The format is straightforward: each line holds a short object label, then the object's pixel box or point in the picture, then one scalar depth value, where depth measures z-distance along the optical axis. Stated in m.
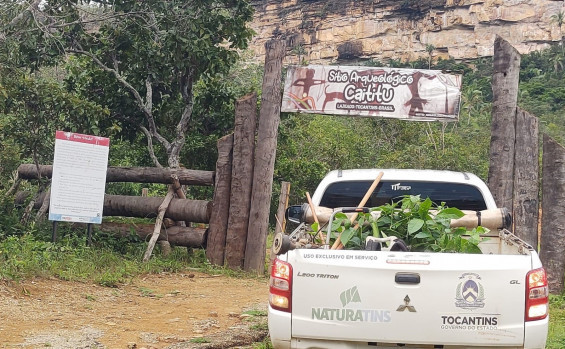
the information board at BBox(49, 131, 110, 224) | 9.66
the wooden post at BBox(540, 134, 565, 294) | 9.99
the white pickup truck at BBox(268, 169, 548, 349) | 4.28
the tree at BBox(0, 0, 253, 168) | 11.95
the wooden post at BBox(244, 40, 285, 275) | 10.95
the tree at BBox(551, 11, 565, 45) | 82.67
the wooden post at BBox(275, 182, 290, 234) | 11.49
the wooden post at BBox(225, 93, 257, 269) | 10.99
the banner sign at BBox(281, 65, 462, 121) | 10.98
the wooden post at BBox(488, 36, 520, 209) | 10.41
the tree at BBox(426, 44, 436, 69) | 84.24
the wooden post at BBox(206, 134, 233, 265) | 11.08
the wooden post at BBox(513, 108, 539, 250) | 10.18
